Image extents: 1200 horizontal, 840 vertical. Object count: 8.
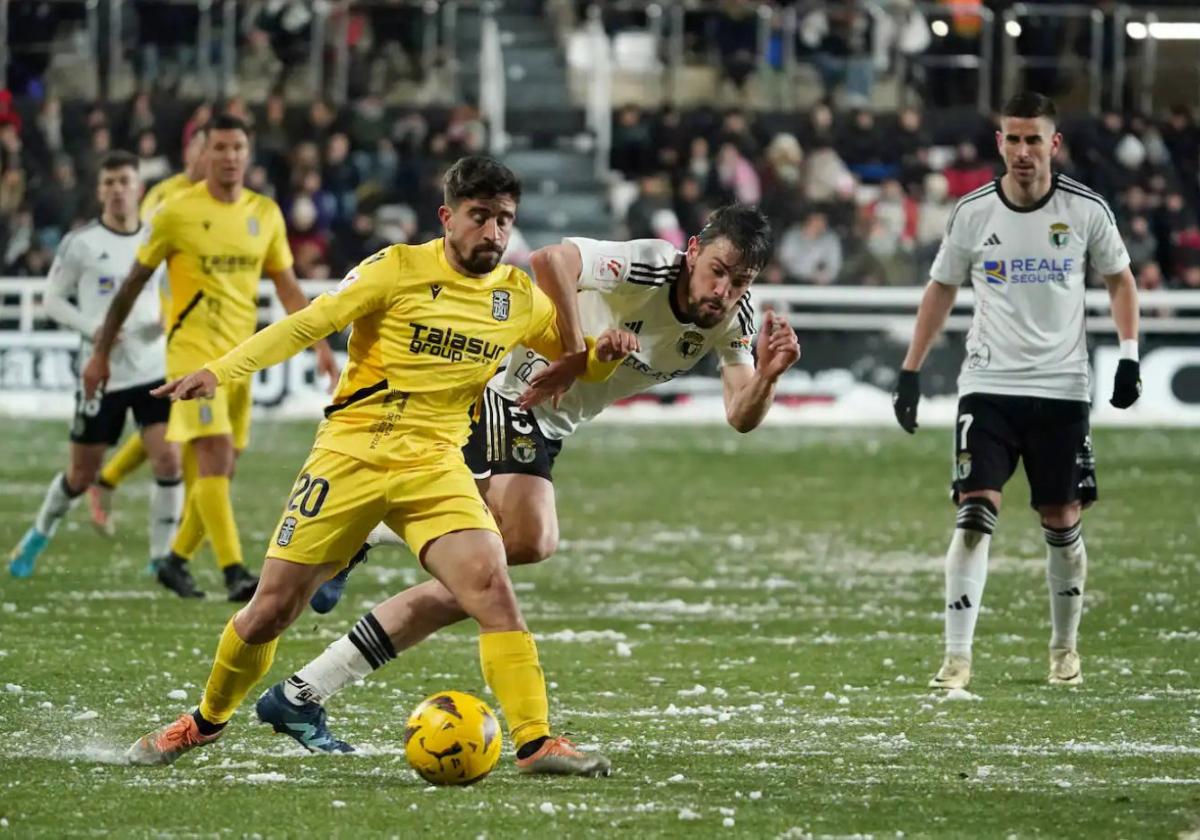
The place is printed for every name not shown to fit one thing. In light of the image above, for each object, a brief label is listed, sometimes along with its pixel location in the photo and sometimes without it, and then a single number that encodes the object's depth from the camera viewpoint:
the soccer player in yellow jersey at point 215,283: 22.34
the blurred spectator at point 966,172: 52.12
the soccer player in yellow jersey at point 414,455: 13.27
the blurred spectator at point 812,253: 50.56
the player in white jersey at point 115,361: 24.31
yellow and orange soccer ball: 12.76
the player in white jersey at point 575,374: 14.06
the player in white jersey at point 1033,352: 17.86
